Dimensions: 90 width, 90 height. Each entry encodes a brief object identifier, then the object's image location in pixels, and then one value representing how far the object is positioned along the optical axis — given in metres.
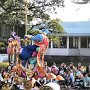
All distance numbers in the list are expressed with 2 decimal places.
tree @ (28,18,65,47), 30.50
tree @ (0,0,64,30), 29.09
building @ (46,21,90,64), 39.47
